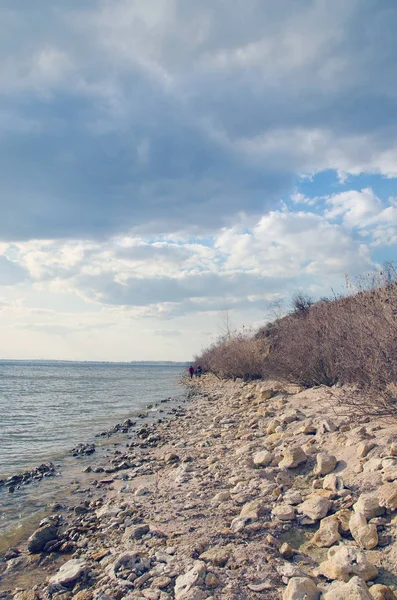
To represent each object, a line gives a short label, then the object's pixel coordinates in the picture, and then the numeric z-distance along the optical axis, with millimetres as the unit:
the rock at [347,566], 3883
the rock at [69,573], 4910
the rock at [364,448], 6532
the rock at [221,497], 6511
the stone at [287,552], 4535
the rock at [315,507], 5191
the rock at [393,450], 5984
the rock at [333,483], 5781
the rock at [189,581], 4033
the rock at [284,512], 5316
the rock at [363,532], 4352
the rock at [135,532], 5700
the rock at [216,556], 4585
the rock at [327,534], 4625
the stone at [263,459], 7750
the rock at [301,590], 3668
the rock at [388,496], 4738
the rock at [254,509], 5512
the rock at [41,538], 6145
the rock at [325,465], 6590
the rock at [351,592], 3473
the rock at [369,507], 4738
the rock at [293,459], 7121
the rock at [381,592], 3555
